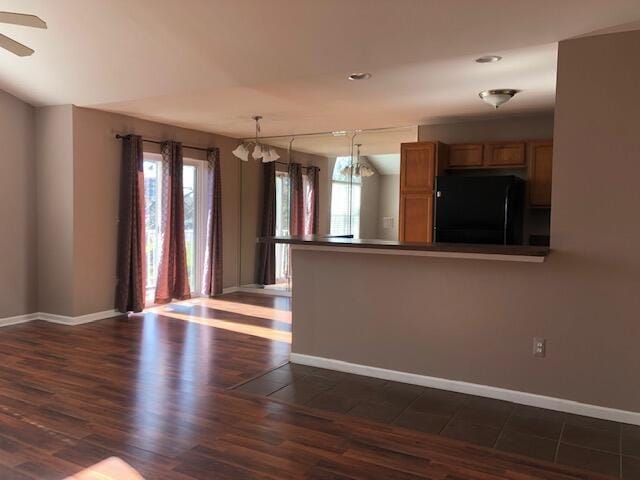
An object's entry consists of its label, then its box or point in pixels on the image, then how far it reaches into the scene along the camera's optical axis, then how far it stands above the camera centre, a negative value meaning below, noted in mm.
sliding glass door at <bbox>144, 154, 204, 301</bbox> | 6332 -54
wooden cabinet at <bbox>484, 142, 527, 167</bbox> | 5320 +606
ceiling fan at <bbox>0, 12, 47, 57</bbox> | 2719 +993
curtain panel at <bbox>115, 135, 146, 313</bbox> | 5812 -175
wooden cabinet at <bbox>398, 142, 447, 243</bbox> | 5543 +288
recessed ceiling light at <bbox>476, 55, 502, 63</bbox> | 3506 +1051
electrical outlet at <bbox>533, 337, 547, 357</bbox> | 3357 -853
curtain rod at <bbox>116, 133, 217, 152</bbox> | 5810 +821
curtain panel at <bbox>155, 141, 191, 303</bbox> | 6324 -175
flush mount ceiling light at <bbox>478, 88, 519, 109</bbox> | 4363 +985
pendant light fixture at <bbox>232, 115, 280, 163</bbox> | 5840 +673
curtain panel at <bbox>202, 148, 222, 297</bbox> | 7059 -270
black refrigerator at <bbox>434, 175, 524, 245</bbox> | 4742 +42
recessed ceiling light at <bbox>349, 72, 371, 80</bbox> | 3957 +1047
